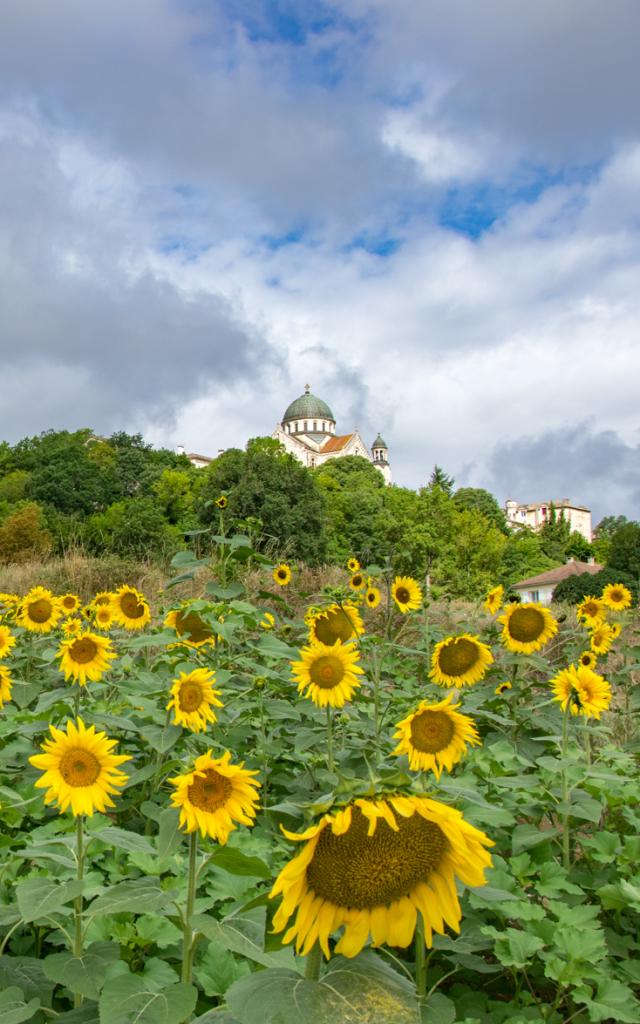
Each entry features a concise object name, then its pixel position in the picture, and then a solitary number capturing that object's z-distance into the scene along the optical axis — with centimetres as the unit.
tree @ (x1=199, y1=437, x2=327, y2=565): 3456
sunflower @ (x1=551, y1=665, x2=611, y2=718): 291
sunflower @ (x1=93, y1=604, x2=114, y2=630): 490
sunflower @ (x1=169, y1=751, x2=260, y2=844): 162
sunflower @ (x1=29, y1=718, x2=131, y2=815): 178
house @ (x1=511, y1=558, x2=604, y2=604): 4381
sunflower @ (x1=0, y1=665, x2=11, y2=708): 298
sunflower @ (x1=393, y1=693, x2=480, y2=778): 201
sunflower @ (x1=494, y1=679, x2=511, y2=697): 392
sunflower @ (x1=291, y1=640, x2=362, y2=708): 280
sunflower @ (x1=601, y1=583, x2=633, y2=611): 510
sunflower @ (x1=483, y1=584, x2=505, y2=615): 481
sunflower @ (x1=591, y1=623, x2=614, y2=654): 436
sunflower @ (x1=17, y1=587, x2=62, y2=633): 450
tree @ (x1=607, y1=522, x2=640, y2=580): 3349
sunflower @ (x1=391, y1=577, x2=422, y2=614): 541
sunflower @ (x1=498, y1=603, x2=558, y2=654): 375
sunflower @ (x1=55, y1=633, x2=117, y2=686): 277
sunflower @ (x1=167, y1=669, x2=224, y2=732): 251
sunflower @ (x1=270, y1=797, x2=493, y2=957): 109
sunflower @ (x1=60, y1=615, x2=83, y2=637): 445
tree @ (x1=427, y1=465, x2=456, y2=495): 8835
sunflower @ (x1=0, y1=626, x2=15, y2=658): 388
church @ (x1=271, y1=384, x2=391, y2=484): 11756
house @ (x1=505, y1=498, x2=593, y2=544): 12181
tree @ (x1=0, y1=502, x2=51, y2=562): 3139
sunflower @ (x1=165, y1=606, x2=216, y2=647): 350
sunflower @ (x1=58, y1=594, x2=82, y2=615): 483
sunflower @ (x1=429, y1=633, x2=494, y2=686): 322
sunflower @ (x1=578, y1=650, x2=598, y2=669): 380
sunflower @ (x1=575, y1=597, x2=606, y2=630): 455
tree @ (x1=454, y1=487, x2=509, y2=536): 7569
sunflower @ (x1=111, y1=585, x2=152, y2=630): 429
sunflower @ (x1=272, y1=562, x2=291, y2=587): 554
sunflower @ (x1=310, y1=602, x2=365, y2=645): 345
